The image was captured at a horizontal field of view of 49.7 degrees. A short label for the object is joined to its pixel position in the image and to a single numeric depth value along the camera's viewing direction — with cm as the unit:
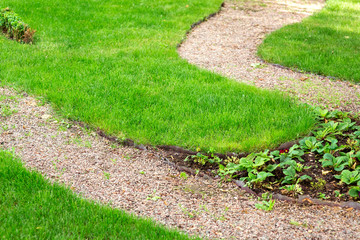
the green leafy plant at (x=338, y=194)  363
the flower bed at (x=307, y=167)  375
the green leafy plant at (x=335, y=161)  396
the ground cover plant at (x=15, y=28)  756
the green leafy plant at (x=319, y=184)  376
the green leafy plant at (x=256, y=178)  379
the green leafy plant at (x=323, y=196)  363
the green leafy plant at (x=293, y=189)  371
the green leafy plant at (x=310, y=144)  434
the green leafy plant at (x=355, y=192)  356
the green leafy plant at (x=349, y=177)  372
